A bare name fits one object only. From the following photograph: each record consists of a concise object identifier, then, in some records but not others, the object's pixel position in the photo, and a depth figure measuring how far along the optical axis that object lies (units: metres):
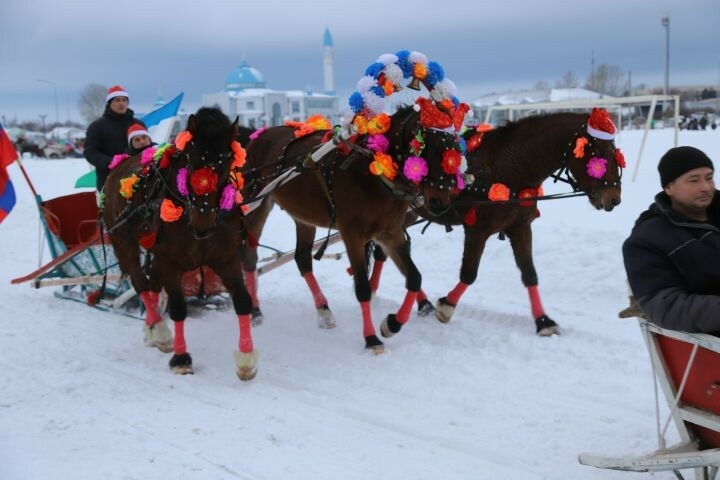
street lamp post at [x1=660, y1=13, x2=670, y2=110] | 46.92
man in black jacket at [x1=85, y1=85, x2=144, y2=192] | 7.41
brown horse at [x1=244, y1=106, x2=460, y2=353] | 5.57
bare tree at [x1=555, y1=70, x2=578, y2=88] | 88.95
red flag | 6.91
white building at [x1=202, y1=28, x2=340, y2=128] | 78.69
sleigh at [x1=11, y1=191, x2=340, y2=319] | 7.46
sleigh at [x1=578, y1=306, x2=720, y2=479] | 3.15
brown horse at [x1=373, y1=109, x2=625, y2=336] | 5.82
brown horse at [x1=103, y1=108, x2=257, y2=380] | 5.10
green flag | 8.62
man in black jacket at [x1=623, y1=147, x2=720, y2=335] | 3.24
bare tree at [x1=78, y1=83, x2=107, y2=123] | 69.80
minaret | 99.44
